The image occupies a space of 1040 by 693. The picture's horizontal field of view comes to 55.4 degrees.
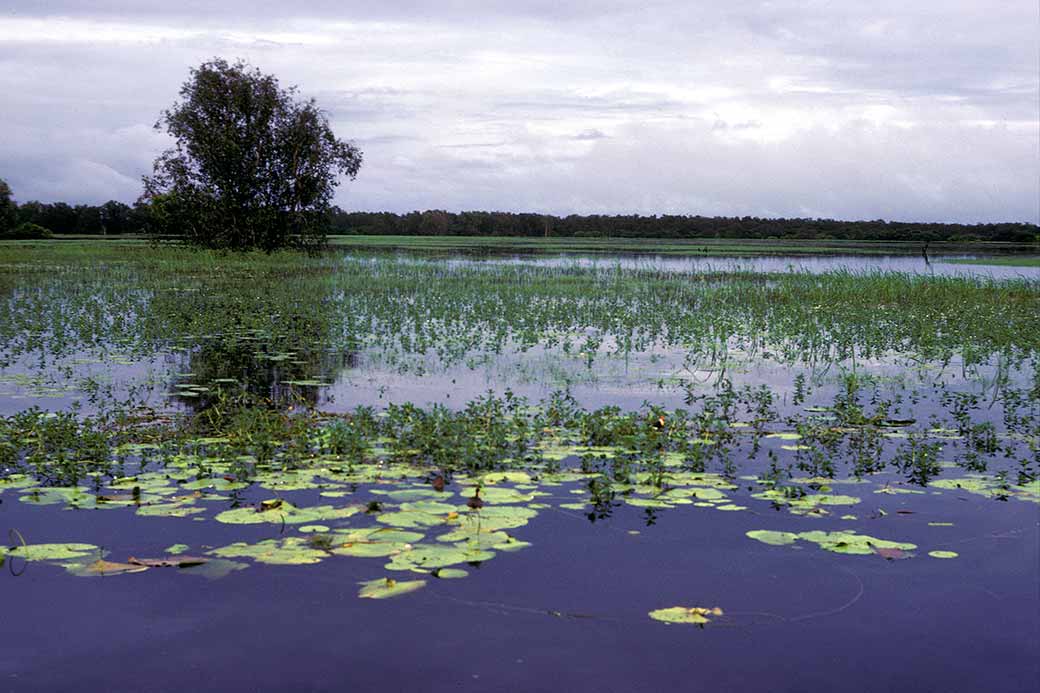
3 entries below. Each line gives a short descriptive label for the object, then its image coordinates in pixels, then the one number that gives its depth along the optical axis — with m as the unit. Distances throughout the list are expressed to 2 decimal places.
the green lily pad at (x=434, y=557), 6.54
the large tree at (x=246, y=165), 50.56
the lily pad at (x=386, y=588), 6.12
